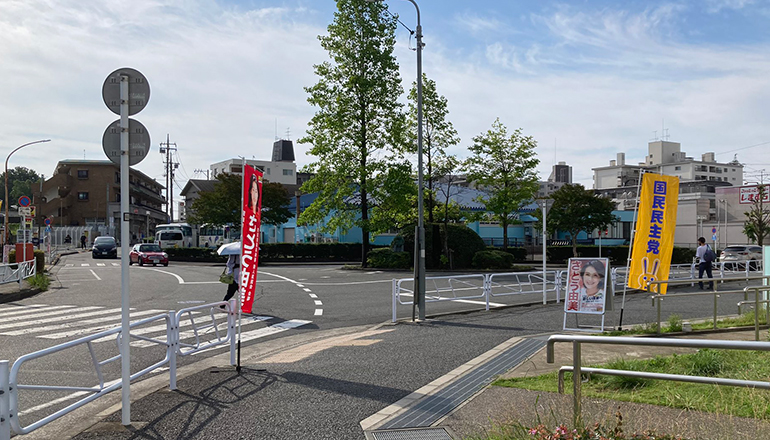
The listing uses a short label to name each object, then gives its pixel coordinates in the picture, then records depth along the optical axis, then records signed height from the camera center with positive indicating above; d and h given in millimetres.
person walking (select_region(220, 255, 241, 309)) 14462 -889
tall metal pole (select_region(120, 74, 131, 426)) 5605 -79
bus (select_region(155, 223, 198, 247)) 61131 -701
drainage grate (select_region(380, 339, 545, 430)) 5754 -1833
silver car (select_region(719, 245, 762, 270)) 32719 -1724
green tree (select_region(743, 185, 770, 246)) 53094 +530
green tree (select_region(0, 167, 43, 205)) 98188 +8428
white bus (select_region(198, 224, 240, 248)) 53344 -797
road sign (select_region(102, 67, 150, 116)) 5797 +1350
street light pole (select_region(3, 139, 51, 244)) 32469 +924
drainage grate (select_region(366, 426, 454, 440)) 5250 -1825
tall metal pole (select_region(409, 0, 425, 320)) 13930 +41
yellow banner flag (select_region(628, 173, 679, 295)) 12062 -44
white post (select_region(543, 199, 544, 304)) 15023 +561
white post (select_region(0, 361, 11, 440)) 4379 -1282
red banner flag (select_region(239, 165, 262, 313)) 8008 -21
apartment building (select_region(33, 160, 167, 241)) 74688 +4543
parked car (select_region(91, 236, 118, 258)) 47500 -1530
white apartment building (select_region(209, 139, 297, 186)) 100812 +11100
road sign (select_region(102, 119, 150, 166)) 5770 +851
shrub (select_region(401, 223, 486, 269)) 34500 -972
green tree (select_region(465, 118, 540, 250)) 39738 +4177
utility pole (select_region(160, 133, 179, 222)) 68544 +6936
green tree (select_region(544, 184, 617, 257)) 43156 +1219
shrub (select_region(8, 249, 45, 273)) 24509 -1217
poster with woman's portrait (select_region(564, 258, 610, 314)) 11781 -1127
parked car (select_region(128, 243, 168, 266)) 38656 -1645
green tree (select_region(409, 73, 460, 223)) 37094 +6241
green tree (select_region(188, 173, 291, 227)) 49906 +2137
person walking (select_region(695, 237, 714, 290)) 21203 -1051
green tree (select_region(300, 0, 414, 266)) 35594 +6216
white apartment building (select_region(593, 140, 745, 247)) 83938 +10153
